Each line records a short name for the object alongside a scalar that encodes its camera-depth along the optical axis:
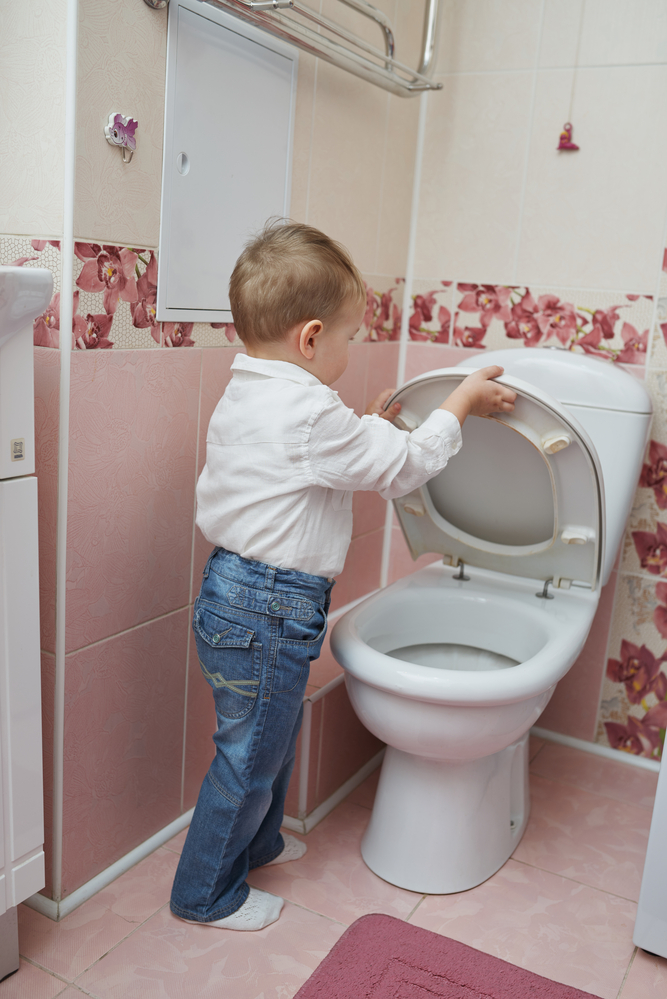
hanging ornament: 1.62
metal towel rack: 1.20
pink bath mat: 1.13
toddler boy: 1.09
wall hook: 1.06
